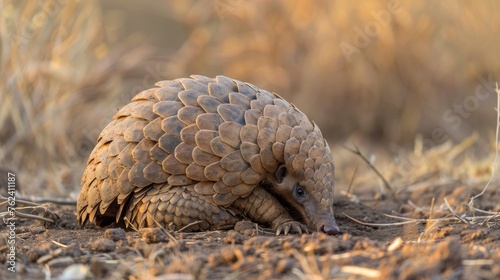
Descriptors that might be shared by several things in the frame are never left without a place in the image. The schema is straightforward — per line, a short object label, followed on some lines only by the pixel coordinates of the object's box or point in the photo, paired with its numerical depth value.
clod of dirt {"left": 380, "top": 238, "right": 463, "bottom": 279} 5.00
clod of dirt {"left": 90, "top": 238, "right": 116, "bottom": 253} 6.38
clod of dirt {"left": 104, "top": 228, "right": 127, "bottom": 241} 6.86
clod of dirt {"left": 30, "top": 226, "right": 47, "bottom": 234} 8.02
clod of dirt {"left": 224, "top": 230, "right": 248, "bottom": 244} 6.66
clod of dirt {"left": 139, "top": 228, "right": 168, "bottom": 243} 6.70
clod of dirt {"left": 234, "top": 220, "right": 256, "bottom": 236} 7.37
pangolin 7.52
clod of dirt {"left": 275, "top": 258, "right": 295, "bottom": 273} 5.31
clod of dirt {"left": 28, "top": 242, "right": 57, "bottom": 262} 6.14
